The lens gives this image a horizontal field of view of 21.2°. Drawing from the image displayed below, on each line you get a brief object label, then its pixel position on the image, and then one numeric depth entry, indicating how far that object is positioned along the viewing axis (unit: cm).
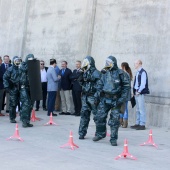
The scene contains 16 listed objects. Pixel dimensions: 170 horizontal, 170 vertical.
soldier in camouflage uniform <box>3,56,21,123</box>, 1223
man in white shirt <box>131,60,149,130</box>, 1221
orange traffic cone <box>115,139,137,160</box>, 815
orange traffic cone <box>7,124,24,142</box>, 980
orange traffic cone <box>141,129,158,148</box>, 968
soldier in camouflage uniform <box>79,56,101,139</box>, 1010
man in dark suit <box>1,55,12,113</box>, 1488
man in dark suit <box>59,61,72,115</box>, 1516
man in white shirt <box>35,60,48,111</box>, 1592
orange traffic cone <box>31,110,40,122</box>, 1354
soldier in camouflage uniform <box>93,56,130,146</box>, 955
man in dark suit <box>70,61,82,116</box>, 1480
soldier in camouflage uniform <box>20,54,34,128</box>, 1188
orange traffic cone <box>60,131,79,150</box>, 898
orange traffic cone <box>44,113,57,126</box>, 1269
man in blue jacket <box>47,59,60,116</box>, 1431
